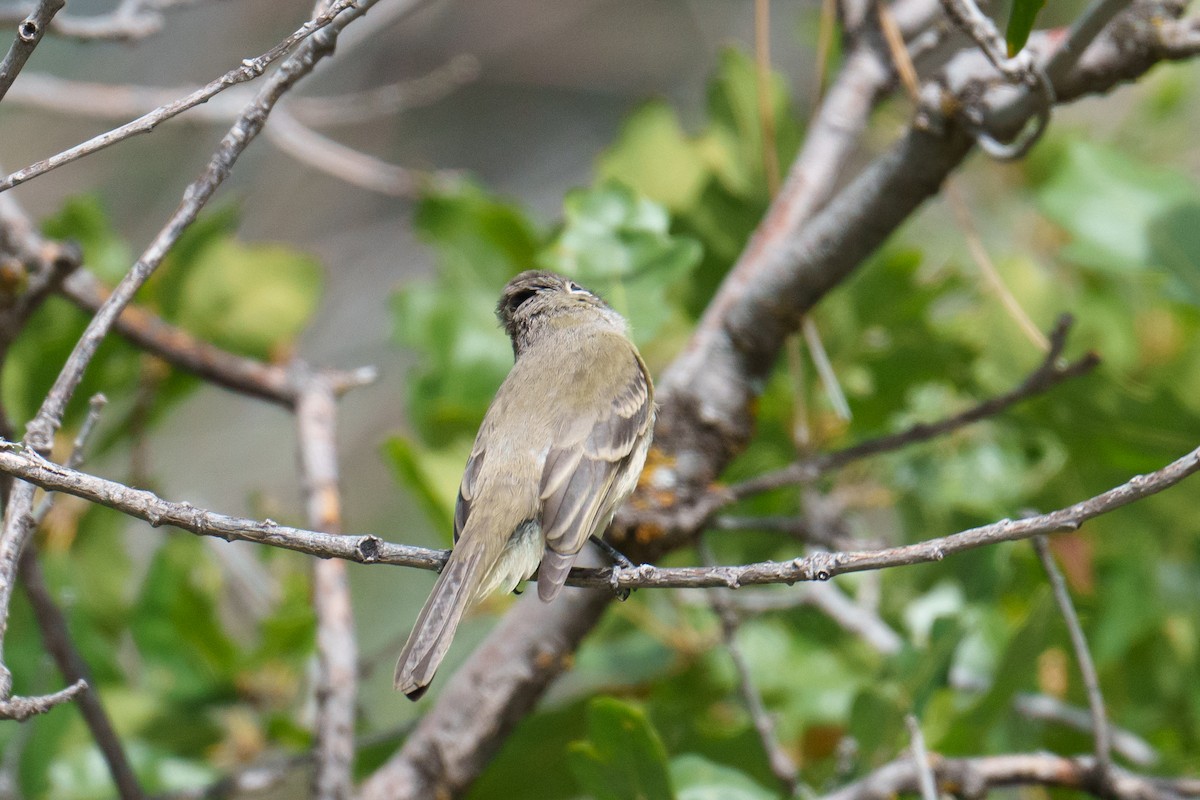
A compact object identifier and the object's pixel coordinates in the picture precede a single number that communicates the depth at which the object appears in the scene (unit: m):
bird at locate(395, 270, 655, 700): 4.08
